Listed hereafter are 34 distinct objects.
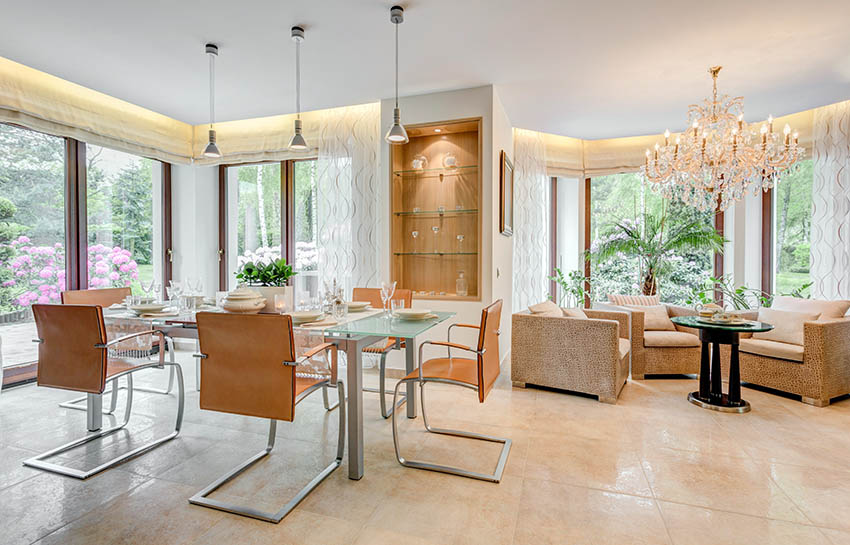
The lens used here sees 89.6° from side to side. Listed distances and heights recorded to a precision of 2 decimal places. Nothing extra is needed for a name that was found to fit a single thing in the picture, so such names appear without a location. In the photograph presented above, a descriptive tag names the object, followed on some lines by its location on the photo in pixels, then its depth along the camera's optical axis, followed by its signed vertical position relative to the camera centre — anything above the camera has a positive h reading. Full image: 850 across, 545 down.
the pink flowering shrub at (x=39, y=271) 3.73 -0.03
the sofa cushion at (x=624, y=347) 3.58 -0.71
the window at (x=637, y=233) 5.24 +0.38
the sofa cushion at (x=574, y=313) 3.72 -0.42
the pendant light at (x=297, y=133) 2.86 +0.94
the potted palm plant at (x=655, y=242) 4.90 +0.26
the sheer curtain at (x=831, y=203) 4.12 +0.59
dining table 2.05 -0.32
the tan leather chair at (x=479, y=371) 2.15 -0.59
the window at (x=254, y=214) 5.30 +0.67
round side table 3.09 -0.79
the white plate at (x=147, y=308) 2.58 -0.25
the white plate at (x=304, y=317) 2.24 -0.26
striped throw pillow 4.48 -0.36
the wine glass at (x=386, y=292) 2.61 -0.16
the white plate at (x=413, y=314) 2.39 -0.27
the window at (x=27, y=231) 3.69 +0.33
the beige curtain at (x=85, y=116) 3.50 +1.44
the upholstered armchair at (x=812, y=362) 3.16 -0.76
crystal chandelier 3.49 +0.92
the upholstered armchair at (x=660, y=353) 3.90 -0.81
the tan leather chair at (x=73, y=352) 2.22 -0.45
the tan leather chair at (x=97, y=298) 3.01 -0.23
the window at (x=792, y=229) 4.63 +0.38
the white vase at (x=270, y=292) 2.44 -0.15
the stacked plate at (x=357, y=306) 2.79 -0.26
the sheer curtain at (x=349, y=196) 4.51 +0.76
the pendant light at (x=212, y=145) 3.10 +0.92
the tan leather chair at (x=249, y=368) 1.81 -0.45
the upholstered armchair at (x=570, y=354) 3.25 -0.71
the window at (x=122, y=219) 4.38 +0.53
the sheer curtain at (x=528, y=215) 5.15 +0.62
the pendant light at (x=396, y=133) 2.79 +0.87
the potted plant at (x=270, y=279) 2.45 -0.07
